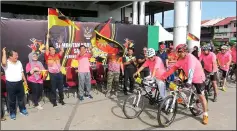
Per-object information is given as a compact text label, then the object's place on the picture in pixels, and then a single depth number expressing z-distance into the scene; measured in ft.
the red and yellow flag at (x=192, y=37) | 37.01
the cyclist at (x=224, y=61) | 29.94
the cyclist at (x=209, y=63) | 24.91
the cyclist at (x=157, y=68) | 20.26
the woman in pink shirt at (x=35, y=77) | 21.40
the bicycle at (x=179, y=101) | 17.39
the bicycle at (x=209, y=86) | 24.08
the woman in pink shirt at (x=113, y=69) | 27.12
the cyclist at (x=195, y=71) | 17.94
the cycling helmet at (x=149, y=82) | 19.93
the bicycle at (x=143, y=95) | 19.34
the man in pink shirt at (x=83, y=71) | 24.79
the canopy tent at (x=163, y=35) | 48.12
